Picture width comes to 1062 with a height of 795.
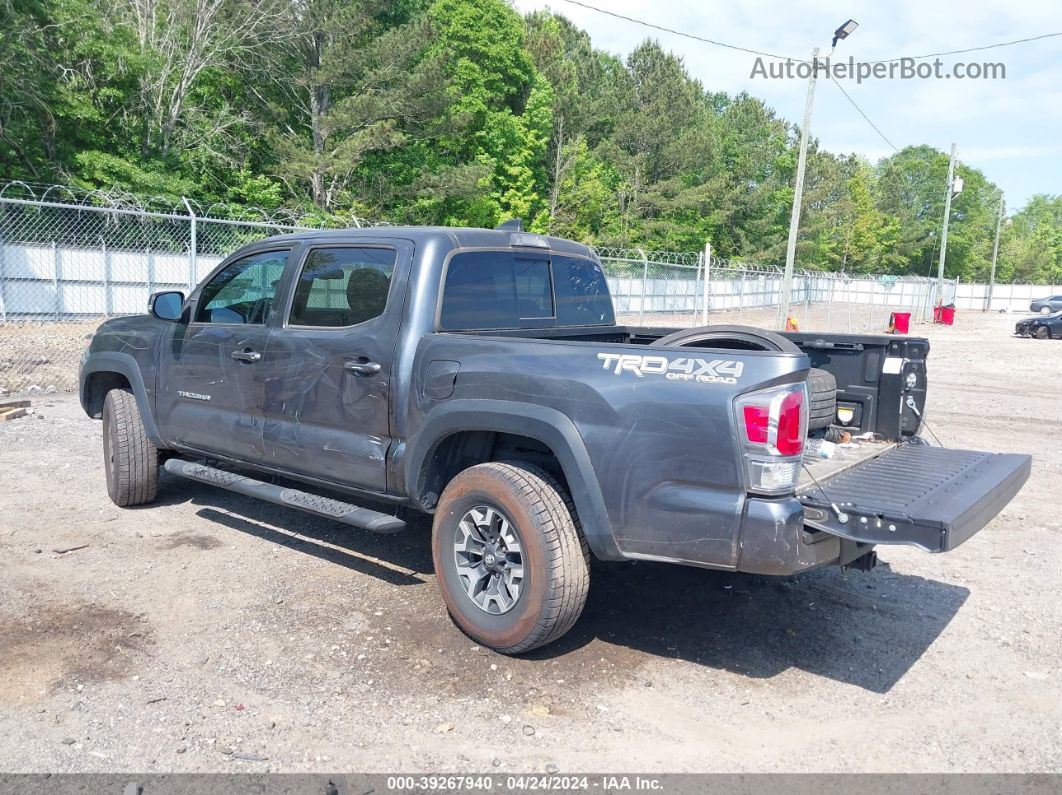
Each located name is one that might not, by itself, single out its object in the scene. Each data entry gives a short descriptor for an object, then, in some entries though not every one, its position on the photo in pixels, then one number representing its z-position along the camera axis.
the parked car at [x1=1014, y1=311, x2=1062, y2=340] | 30.17
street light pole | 18.15
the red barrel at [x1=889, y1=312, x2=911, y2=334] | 21.92
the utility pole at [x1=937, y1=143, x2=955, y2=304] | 35.36
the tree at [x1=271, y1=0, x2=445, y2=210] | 26.75
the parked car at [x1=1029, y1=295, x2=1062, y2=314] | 53.71
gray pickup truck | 3.28
